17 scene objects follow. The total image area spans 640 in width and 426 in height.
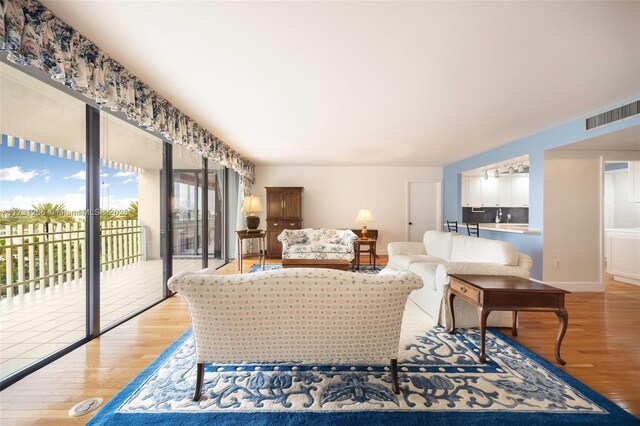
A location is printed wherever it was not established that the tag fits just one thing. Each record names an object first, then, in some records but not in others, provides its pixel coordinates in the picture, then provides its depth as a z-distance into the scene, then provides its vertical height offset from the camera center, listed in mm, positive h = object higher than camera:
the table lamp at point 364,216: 5488 -121
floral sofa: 5160 -741
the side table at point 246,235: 4723 -464
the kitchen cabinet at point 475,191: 6848 +505
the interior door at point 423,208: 7047 +65
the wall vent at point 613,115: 2859 +1142
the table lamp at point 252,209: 5012 +36
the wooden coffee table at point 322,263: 3977 -850
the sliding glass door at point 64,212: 2084 -12
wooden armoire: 6430 -46
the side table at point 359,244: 5234 -728
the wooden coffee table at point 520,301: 1960 -706
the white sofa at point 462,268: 2546 -665
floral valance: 1532 +1109
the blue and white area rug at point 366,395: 1477 -1208
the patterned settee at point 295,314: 1475 -629
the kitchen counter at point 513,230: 4103 -356
